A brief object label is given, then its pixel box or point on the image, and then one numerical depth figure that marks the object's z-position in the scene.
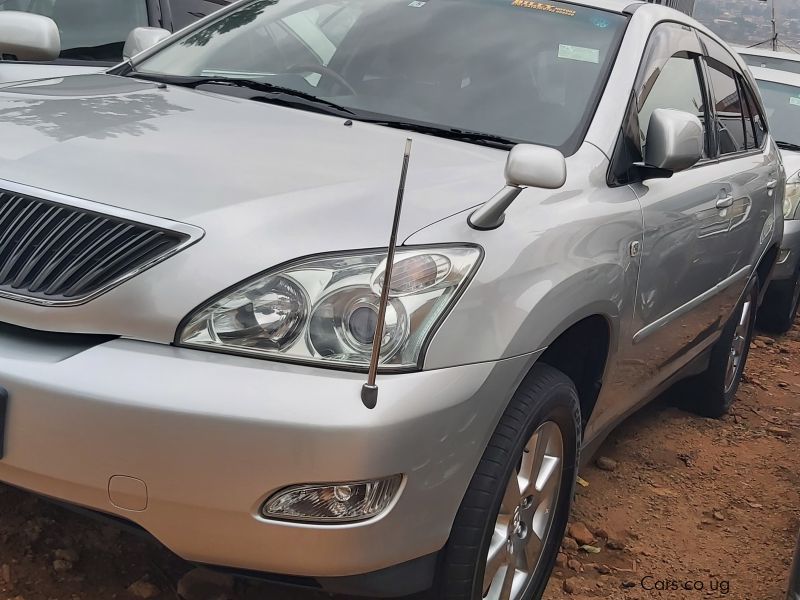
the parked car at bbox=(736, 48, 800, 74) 9.41
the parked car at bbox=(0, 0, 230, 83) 4.20
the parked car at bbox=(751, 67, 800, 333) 6.27
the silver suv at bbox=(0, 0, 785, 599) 1.83
